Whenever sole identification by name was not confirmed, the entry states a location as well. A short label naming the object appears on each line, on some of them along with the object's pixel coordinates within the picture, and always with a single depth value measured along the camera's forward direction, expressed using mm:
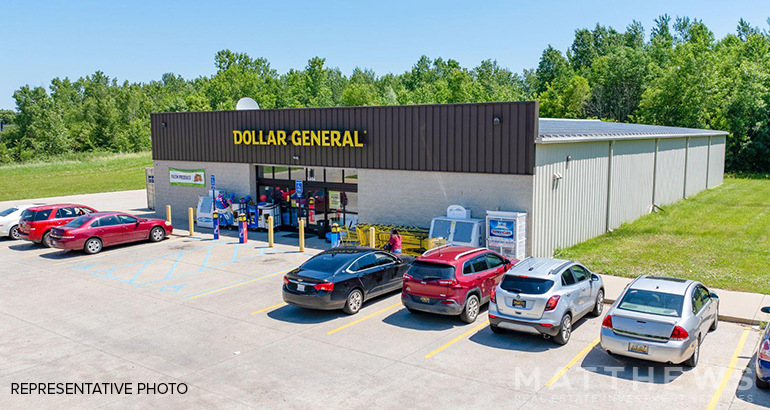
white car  23766
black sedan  13125
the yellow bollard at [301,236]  20797
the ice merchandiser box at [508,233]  17828
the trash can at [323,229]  23625
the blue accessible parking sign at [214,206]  23172
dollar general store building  18688
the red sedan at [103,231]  20047
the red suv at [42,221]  21750
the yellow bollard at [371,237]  19981
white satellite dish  27734
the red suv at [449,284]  12500
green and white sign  27650
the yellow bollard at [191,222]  23919
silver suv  11125
